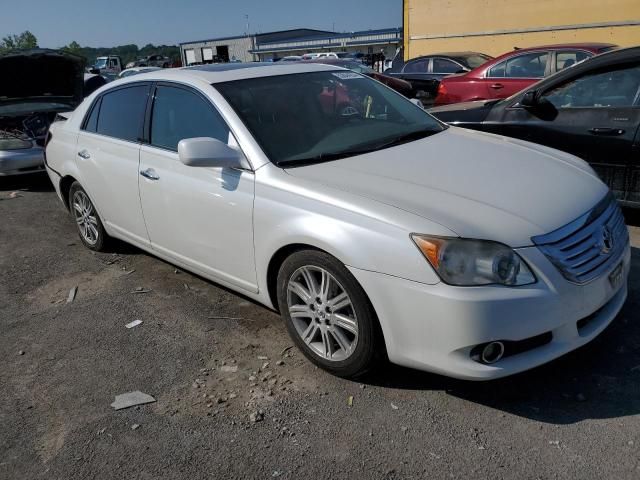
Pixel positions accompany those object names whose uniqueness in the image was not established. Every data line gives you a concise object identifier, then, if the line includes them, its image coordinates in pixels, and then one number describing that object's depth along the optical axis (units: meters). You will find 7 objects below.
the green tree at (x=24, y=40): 60.12
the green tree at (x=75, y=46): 77.62
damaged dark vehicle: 8.02
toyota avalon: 2.53
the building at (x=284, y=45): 55.37
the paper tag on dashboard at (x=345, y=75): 4.23
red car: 9.32
